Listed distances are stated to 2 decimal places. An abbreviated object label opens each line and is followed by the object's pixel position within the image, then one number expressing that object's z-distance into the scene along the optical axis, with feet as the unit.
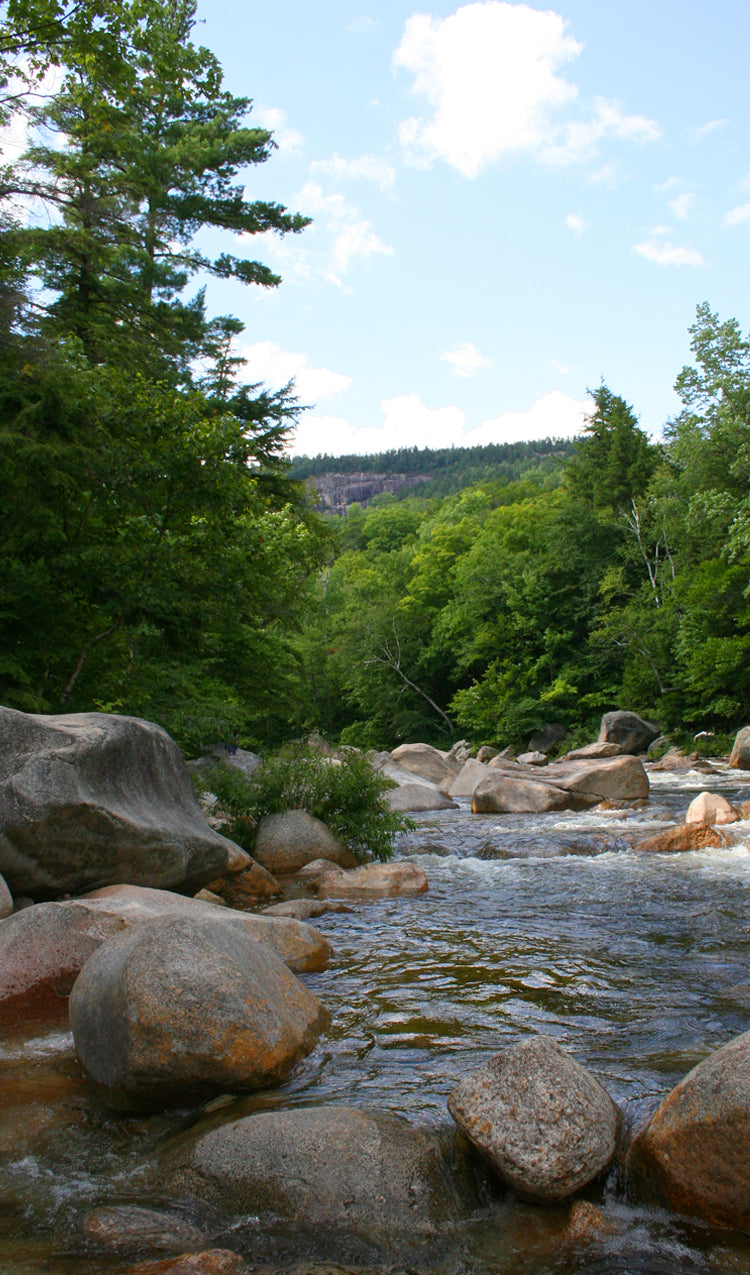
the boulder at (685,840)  37.78
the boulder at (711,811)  43.59
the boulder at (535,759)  106.42
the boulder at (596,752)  85.61
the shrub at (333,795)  40.76
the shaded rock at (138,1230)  10.52
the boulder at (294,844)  38.29
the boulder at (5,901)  20.62
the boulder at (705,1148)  11.01
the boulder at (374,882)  32.53
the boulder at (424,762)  90.89
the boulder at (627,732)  106.32
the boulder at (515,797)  58.08
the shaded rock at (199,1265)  9.84
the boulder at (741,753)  81.46
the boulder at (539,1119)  11.43
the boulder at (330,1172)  11.26
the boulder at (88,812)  22.44
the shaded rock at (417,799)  67.21
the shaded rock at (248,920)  20.80
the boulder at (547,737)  129.08
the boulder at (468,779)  81.66
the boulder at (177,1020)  14.05
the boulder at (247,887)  31.96
